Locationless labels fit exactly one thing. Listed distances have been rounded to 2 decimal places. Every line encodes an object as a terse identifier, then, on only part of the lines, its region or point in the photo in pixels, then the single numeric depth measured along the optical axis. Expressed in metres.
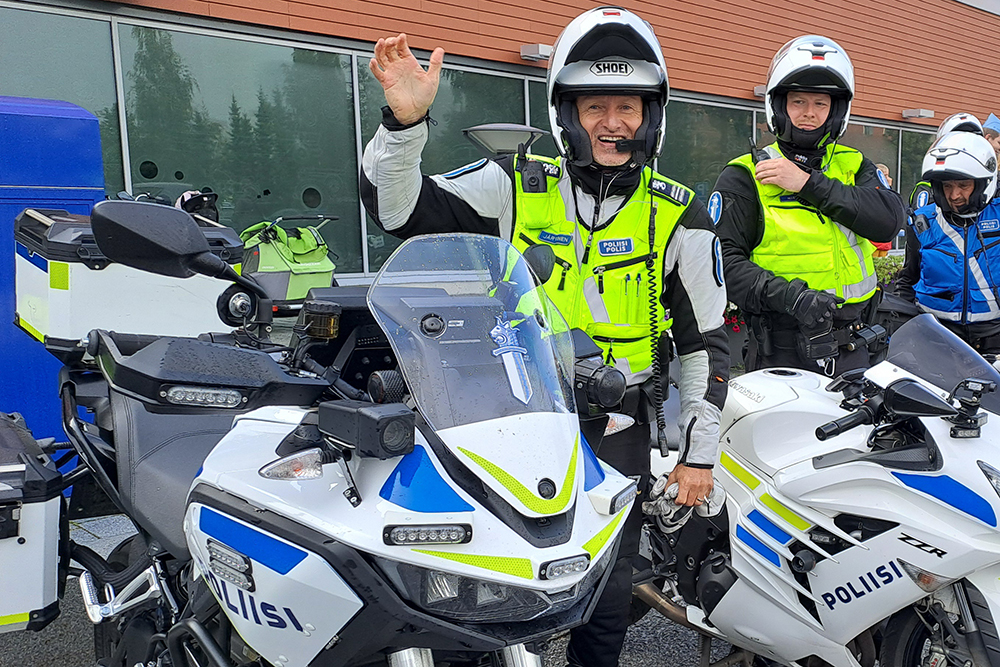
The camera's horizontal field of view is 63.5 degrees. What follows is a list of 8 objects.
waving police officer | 2.17
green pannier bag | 6.21
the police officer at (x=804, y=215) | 3.10
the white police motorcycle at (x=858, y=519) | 2.00
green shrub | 7.96
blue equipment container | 3.75
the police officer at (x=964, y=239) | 3.72
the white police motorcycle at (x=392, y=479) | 1.31
